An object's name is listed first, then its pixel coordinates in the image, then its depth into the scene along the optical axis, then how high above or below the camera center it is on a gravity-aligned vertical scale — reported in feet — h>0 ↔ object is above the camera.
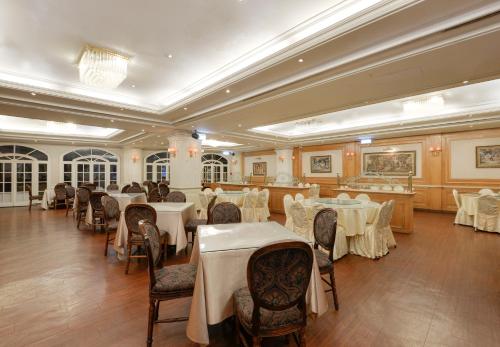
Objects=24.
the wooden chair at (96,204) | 18.20 -2.39
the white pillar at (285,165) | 42.50 +1.42
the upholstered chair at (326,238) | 8.27 -2.47
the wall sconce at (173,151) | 26.29 +2.48
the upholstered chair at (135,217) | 11.34 -2.12
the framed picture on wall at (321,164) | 39.16 +1.53
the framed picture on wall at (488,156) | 26.08 +1.80
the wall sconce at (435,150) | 29.04 +2.76
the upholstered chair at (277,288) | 4.85 -2.47
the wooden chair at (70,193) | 29.31 -2.45
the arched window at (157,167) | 47.39 +1.28
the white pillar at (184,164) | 26.18 +1.01
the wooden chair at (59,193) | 30.55 -2.53
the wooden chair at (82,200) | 21.16 -2.41
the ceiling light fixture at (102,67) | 11.66 +5.36
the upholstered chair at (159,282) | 6.44 -3.07
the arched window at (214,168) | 53.93 +1.16
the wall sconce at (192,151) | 26.58 +2.43
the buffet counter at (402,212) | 18.62 -3.10
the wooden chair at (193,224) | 13.88 -3.05
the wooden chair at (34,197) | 30.73 -3.13
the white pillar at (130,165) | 42.78 +1.48
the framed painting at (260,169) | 50.03 +0.86
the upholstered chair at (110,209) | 15.20 -2.30
